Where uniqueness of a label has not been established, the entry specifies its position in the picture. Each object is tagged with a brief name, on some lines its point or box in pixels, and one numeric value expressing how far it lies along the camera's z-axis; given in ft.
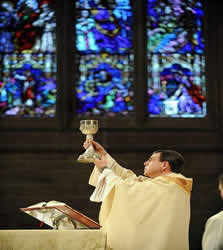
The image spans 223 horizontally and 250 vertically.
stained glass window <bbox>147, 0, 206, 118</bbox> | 56.03
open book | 32.37
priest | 33.55
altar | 32.09
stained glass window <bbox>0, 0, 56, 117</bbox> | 55.83
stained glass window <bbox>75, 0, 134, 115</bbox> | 55.88
